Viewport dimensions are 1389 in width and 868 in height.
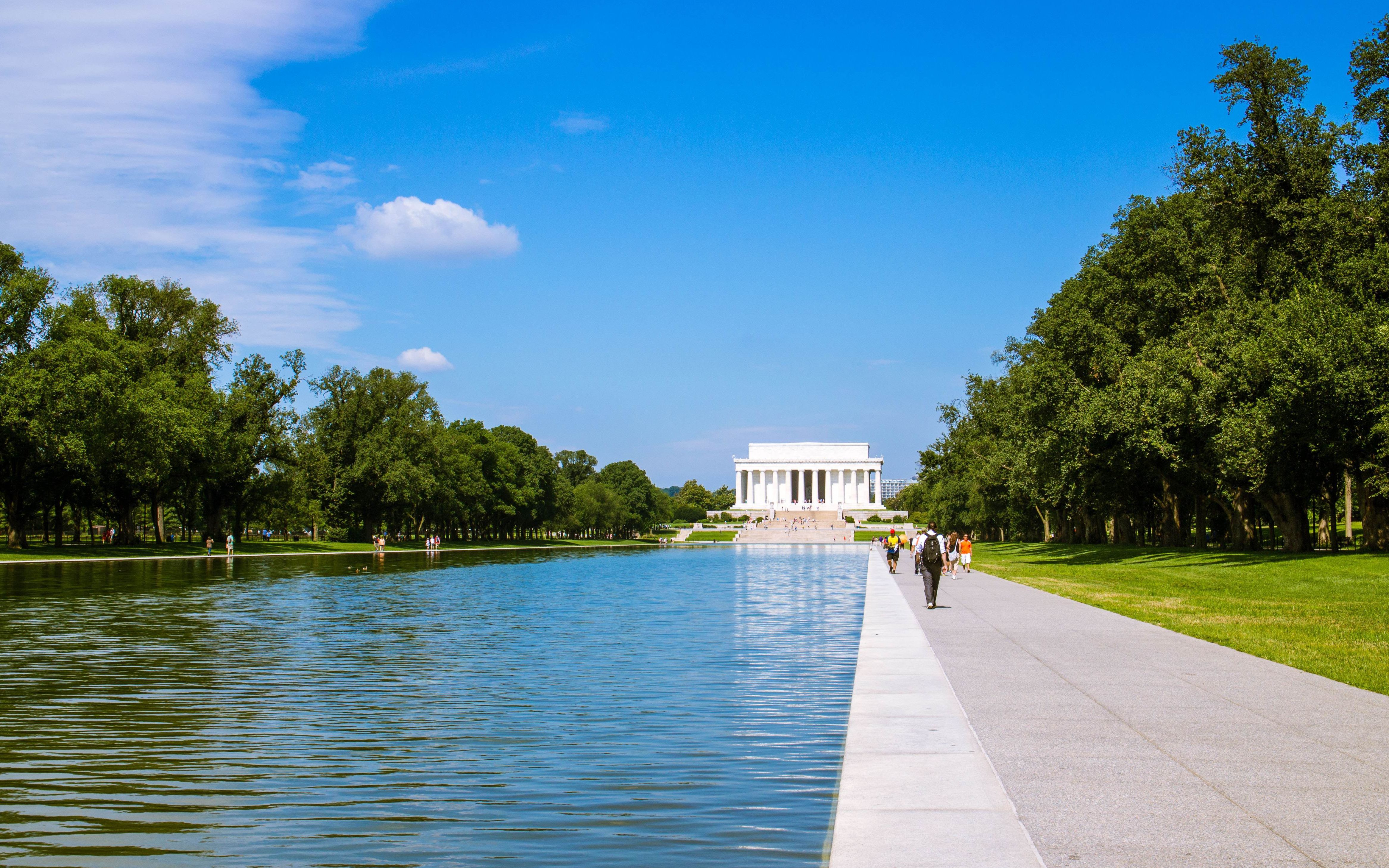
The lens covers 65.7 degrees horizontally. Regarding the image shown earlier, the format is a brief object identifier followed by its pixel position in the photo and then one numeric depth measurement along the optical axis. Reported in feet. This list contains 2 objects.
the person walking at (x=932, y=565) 73.26
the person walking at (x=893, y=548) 131.24
